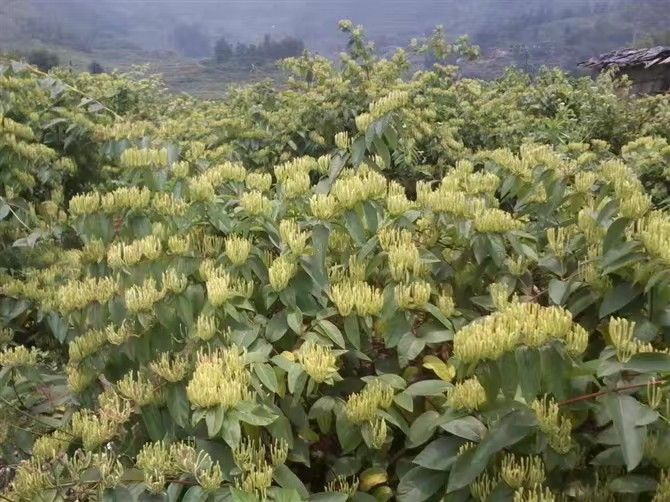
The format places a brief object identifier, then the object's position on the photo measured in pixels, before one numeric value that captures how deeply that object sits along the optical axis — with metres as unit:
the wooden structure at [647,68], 8.29
